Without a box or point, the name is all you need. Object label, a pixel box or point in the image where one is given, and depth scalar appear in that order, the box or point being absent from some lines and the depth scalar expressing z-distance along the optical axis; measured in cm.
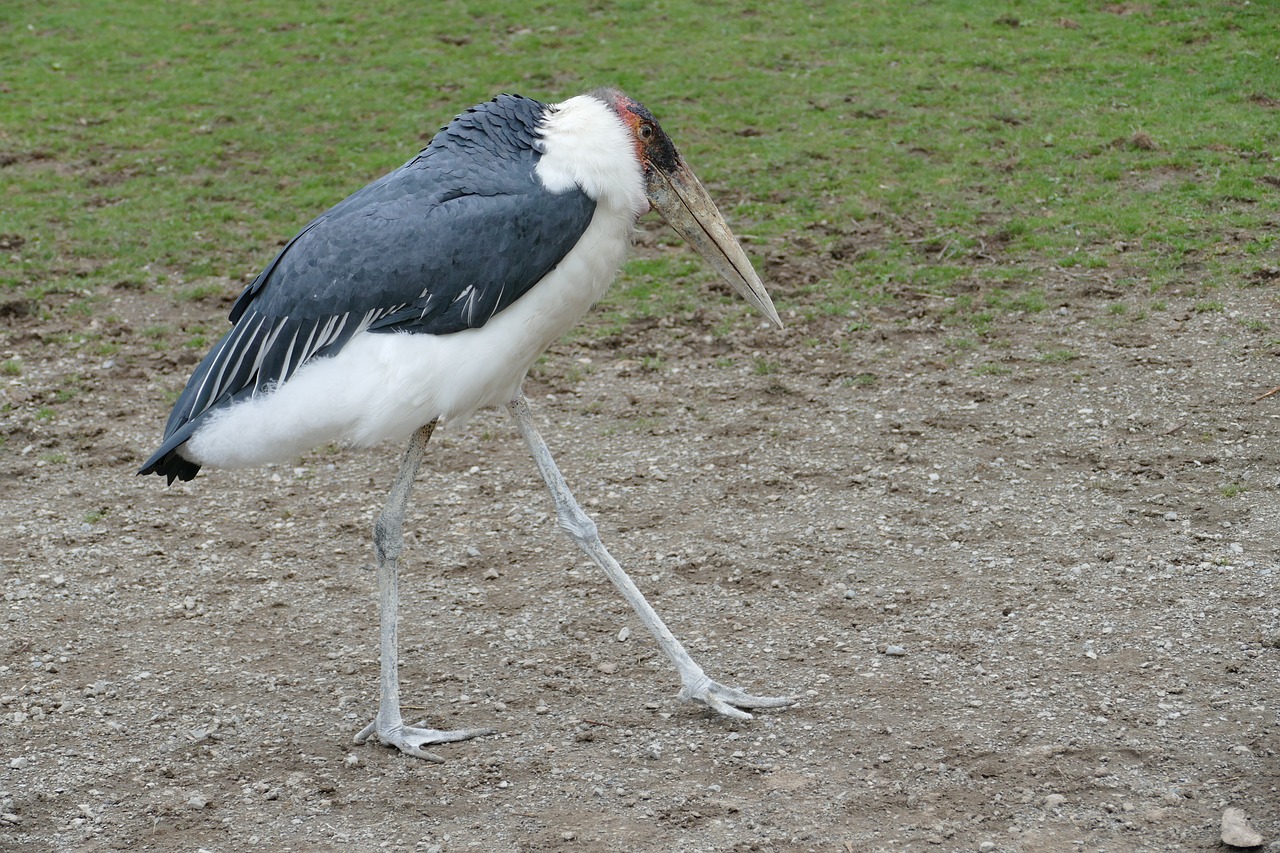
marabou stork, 802
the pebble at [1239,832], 690
